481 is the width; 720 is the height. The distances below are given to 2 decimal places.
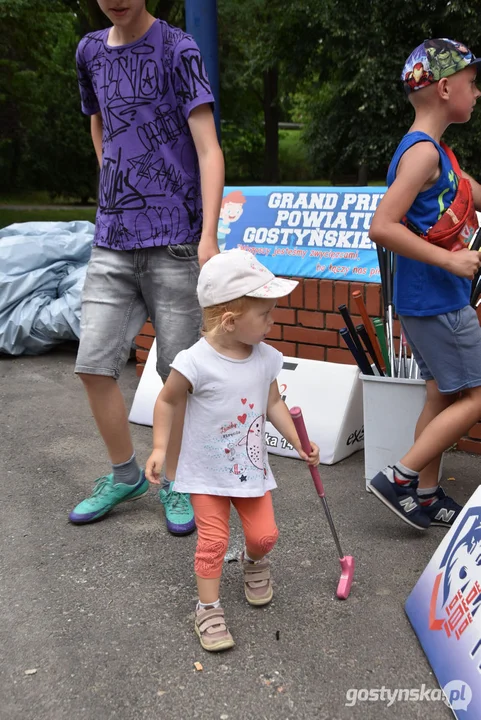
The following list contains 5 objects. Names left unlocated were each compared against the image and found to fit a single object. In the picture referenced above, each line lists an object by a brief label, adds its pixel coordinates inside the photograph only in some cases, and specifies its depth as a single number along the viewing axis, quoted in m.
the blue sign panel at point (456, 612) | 1.97
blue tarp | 5.95
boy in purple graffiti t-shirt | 2.88
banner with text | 4.12
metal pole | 4.54
